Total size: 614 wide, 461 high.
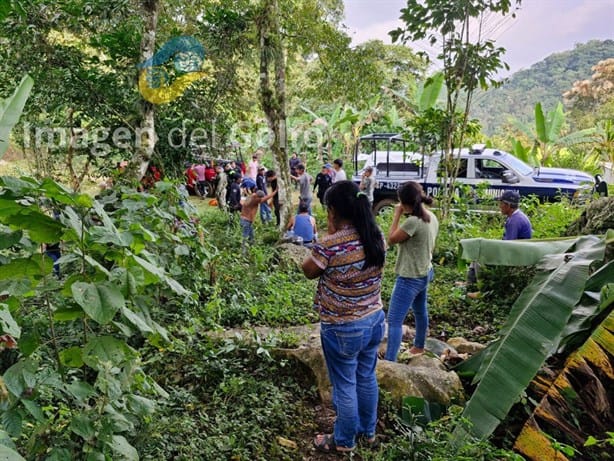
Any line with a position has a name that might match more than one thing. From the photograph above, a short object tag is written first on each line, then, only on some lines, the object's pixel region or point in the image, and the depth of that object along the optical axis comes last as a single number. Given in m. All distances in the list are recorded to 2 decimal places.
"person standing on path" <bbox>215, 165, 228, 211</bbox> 11.32
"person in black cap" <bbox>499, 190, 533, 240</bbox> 4.73
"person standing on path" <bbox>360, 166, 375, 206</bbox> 10.12
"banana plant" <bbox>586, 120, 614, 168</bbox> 10.72
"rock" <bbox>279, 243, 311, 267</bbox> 6.96
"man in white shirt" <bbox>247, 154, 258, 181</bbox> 13.09
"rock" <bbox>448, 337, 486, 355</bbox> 4.26
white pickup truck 9.45
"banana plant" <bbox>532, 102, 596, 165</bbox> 13.16
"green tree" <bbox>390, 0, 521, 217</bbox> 6.91
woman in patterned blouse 2.59
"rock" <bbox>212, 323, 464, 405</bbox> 3.19
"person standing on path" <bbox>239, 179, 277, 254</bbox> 7.39
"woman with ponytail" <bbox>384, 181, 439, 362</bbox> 3.70
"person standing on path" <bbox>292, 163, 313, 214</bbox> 9.90
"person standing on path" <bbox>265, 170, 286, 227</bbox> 8.65
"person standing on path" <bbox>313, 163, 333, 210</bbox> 11.13
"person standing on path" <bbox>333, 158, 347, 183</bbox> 10.70
